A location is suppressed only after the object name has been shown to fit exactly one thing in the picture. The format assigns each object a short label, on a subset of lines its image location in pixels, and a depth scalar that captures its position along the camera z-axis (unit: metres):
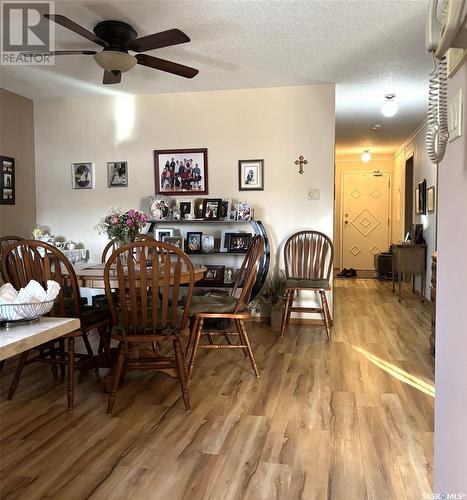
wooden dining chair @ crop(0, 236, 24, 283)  2.43
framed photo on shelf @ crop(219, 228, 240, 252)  4.47
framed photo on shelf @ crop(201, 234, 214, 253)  4.50
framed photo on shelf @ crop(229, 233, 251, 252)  4.40
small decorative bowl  1.07
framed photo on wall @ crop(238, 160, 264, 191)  4.46
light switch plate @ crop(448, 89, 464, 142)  0.93
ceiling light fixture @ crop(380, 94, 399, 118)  4.44
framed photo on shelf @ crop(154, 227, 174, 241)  4.57
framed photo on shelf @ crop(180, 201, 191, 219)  4.58
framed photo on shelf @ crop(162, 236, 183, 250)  4.46
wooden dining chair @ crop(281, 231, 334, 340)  4.27
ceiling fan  2.66
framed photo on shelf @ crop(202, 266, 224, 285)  4.40
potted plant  4.20
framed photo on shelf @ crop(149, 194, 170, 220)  4.50
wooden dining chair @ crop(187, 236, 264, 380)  2.65
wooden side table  5.79
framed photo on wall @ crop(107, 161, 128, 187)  4.77
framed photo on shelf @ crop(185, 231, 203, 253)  4.52
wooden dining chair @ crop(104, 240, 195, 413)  2.20
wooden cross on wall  4.36
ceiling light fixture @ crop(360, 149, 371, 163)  7.92
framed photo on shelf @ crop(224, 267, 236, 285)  4.41
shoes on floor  8.48
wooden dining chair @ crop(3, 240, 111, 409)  2.31
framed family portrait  4.59
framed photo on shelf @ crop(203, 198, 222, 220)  4.44
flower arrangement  2.86
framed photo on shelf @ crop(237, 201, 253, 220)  4.36
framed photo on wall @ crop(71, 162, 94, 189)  4.85
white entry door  9.07
